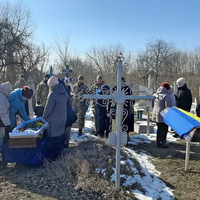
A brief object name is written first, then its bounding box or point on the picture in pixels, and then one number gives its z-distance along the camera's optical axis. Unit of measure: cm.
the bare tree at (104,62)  2017
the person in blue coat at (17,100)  443
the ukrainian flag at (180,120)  317
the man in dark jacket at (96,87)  632
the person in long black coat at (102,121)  595
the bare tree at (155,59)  3017
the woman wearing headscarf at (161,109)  521
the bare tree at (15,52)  1825
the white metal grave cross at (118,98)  294
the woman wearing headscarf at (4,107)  400
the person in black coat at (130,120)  542
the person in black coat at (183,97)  620
